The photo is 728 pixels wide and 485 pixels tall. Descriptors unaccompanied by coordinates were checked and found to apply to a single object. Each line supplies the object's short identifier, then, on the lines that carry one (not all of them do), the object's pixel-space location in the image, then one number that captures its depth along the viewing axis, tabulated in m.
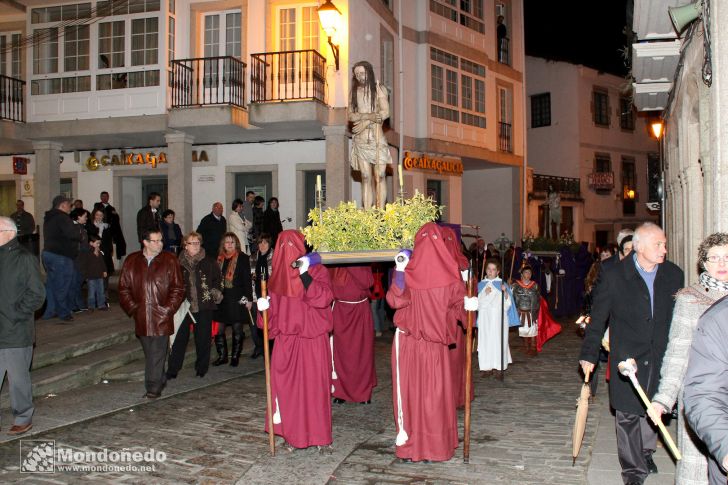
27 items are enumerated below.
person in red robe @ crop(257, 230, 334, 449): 6.66
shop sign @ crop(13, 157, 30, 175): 20.50
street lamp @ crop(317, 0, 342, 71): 16.61
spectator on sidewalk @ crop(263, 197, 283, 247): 16.53
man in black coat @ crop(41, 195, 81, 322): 12.05
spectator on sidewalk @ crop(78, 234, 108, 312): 12.82
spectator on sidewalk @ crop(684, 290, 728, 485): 3.02
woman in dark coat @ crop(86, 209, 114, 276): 14.54
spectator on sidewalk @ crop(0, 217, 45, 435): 7.01
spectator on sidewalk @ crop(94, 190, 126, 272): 15.79
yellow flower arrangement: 7.15
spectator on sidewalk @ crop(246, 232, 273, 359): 11.52
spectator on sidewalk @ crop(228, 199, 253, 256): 16.02
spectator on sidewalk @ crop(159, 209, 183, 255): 14.83
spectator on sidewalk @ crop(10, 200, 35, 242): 14.10
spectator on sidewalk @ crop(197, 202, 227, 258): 15.26
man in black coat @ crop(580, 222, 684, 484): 5.47
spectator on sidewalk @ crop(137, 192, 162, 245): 14.47
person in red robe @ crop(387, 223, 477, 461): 6.22
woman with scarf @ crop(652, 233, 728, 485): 4.41
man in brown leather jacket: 8.56
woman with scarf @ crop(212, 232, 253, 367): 10.76
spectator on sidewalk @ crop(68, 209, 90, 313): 12.63
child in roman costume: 12.19
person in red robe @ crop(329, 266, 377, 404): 8.47
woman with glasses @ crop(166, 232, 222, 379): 9.95
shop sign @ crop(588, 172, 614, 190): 33.62
